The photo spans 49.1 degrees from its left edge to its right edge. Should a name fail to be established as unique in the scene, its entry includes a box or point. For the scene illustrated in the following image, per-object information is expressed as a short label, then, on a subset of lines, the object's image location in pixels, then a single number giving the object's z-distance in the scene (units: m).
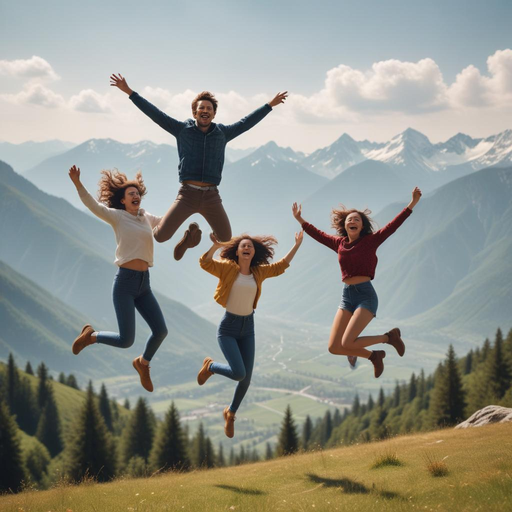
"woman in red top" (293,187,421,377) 13.79
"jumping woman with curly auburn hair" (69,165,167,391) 13.16
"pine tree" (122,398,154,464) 70.50
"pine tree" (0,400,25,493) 52.91
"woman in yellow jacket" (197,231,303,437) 13.71
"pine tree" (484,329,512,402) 68.62
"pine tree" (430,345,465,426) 59.56
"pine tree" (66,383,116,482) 51.88
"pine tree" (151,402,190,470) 56.12
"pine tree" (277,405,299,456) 62.78
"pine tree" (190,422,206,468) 71.50
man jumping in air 13.45
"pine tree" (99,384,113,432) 98.06
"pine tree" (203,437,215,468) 71.31
